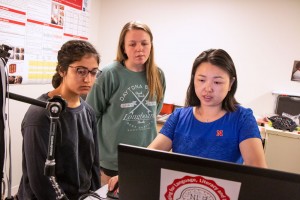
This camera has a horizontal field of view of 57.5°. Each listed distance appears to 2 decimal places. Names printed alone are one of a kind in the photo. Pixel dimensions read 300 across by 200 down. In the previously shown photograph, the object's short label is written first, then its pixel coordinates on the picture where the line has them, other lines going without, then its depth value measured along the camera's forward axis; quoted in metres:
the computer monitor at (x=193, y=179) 0.54
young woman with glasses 1.03
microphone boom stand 0.66
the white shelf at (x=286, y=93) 2.88
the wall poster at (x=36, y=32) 2.24
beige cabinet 2.56
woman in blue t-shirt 1.06
